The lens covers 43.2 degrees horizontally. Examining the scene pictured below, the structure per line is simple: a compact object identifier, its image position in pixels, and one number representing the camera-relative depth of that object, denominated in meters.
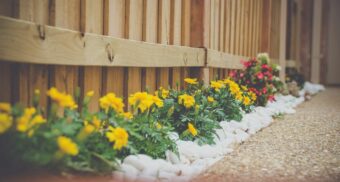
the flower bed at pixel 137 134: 1.50
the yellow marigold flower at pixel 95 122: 1.73
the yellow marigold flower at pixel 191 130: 2.46
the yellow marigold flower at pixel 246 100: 3.83
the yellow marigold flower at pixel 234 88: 3.54
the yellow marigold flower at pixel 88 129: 1.57
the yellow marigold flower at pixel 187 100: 2.64
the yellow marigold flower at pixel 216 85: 3.32
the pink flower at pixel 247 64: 5.27
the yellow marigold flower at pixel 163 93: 2.84
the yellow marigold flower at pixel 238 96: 3.55
